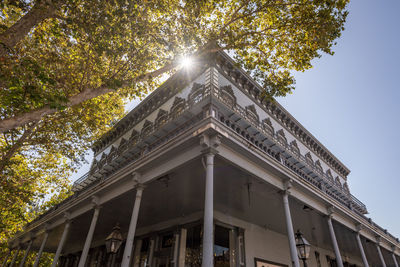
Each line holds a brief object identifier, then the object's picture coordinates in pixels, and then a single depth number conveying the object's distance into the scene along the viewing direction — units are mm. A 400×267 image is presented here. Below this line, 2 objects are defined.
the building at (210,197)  8625
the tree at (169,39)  9914
